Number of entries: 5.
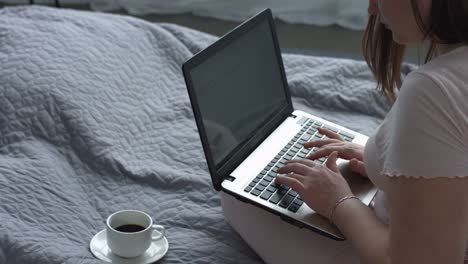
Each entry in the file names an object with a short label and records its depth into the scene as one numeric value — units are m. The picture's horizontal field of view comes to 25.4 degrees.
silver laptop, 1.93
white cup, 1.88
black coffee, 1.93
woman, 1.55
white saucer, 1.92
